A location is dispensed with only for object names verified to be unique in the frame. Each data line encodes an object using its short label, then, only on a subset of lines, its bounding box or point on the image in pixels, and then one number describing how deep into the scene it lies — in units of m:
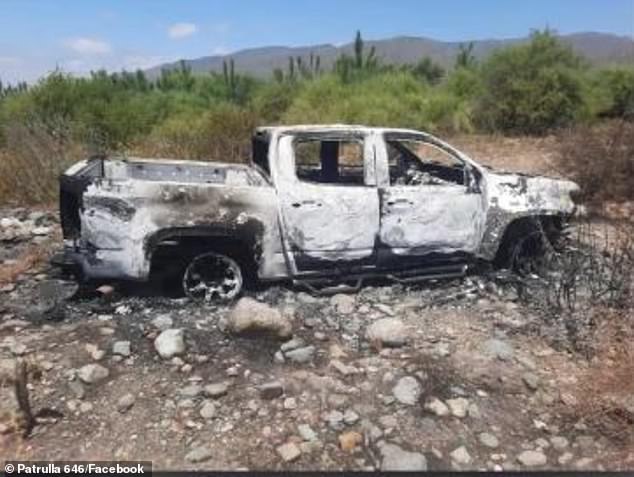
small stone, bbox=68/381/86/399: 4.93
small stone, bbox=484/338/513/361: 5.52
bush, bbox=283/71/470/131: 20.69
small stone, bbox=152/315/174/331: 5.86
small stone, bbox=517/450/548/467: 4.37
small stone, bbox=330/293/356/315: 6.38
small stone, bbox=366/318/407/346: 5.68
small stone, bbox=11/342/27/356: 5.46
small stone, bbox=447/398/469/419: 4.79
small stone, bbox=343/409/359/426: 4.69
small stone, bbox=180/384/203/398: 4.94
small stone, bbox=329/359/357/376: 5.27
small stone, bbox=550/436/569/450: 4.53
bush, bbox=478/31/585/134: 19.30
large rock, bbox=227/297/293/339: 5.64
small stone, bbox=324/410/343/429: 4.66
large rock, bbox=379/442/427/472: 4.29
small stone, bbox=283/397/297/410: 4.83
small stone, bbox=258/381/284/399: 4.93
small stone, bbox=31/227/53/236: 8.93
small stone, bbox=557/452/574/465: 4.41
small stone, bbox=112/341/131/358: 5.45
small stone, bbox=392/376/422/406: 4.93
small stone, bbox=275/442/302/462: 4.34
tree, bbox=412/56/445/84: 40.09
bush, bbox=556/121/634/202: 11.16
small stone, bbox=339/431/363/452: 4.47
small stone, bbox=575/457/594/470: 4.36
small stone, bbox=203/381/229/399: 4.93
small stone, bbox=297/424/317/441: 4.55
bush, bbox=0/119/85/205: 10.85
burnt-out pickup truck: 6.14
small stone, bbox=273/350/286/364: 5.42
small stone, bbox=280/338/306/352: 5.58
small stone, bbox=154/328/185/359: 5.43
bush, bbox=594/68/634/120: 21.90
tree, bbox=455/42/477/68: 32.34
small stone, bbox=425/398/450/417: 4.79
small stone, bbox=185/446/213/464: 4.32
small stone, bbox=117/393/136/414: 4.78
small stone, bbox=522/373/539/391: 5.12
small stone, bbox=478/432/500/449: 4.52
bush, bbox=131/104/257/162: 12.15
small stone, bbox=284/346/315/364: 5.43
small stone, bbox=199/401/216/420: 4.73
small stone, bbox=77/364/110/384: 5.08
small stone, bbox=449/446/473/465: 4.36
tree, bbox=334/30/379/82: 31.28
